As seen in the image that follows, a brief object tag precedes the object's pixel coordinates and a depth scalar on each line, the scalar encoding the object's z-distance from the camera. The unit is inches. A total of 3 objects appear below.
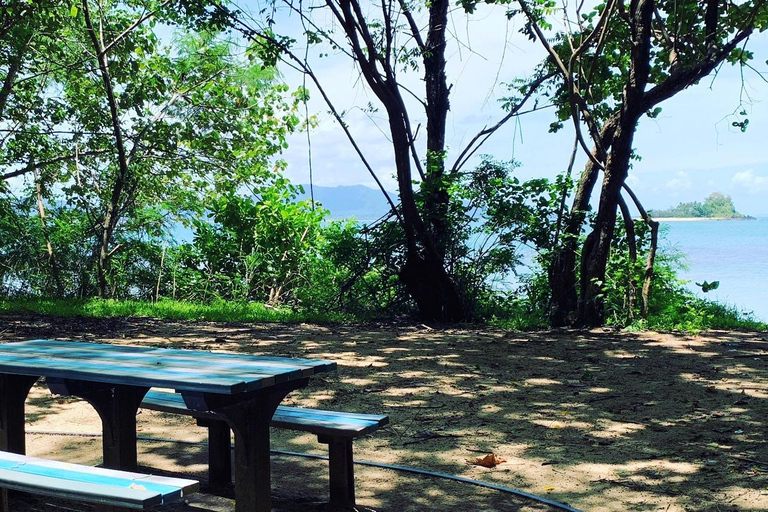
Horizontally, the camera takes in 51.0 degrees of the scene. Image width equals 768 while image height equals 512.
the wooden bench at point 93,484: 100.5
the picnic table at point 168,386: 123.6
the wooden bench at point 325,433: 146.6
